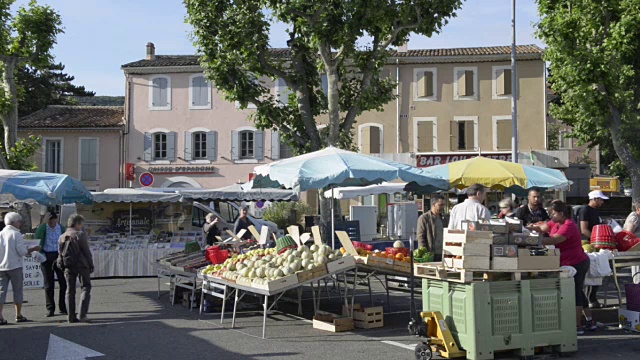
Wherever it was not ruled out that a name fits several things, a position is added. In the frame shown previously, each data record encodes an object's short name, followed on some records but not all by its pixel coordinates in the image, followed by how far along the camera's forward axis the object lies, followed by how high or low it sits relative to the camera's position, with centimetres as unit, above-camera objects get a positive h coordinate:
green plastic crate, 798 -121
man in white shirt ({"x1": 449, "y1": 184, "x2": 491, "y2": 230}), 960 -7
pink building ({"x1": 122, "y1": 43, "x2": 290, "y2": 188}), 3884 +360
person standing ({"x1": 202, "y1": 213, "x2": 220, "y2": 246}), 1658 -62
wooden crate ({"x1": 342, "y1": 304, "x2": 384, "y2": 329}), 1030 -156
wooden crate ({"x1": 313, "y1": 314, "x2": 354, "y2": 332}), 1007 -163
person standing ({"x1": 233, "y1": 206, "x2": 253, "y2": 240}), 1706 -48
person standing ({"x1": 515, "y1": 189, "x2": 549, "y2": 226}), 1239 -15
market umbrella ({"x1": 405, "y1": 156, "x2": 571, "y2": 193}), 1303 +48
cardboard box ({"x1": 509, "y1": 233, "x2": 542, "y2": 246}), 816 -40
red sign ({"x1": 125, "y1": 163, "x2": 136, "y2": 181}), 3825 +154
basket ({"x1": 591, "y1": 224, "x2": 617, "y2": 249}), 1059 -50
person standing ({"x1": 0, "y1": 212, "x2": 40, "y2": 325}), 1105 -82
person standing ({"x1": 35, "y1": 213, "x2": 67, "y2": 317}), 1211 -87
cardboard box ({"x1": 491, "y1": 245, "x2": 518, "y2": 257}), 802 -51
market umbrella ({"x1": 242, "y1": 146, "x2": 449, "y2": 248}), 1140 +48
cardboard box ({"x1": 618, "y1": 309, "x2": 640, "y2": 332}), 986 -154
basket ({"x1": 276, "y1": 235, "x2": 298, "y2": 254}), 1107 -62
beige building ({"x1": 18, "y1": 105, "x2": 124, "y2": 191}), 3962 +282
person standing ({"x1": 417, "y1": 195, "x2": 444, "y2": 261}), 1170 -40
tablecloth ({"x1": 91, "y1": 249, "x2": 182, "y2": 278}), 1803 -143
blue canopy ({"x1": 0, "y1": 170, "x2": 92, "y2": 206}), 1318 +26
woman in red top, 928 -46
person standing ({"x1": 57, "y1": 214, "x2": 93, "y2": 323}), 1118 -88
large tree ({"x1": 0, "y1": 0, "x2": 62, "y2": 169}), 2425 +498
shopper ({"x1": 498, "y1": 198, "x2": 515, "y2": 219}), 1218 -10
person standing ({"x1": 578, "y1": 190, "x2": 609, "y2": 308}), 1223 -21
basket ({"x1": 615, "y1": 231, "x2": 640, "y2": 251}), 1076 -54
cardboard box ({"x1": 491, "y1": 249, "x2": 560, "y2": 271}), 805 -64
